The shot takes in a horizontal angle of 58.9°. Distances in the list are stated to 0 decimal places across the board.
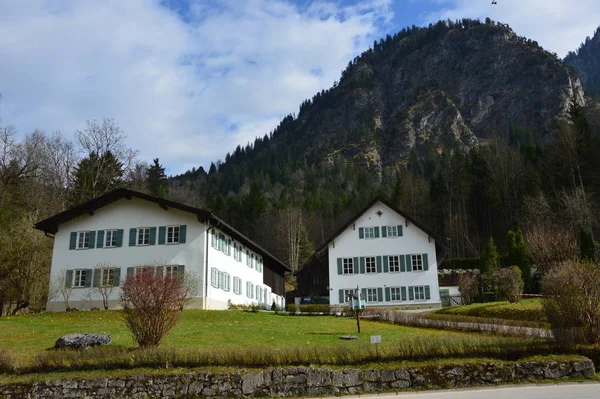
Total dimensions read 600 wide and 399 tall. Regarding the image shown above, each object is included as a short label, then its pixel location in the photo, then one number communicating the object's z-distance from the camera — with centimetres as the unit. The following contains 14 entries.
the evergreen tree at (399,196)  7188
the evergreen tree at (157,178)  7681
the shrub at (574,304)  1373
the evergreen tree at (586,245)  3559
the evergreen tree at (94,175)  4853
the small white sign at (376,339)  1418
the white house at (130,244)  3441
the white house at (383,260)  4091
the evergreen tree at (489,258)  4394
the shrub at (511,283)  3016
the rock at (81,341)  1645
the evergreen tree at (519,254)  4119
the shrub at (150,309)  1586
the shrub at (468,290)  3597
